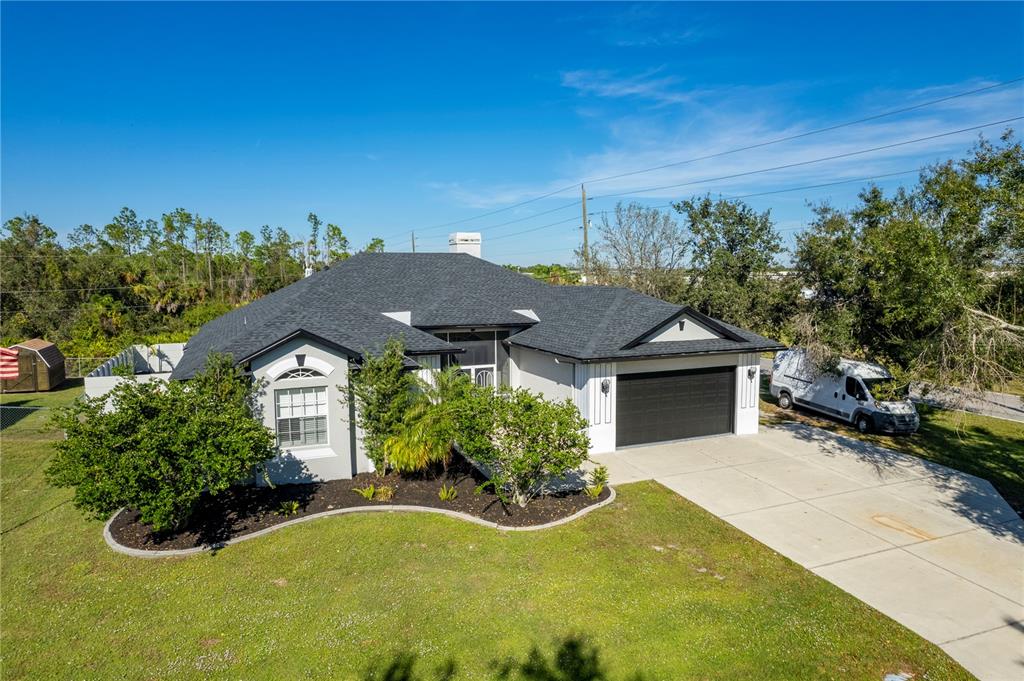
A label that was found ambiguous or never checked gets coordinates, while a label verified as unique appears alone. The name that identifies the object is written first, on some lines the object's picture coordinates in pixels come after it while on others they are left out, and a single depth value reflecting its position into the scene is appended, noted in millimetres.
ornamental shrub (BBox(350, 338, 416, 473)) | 11664
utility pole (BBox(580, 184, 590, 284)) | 30741
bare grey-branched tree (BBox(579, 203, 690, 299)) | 30594
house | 11852
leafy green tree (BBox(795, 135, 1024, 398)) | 9820
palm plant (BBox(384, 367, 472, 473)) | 11070
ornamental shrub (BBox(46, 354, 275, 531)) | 8312
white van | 16359
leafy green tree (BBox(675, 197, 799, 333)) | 22719
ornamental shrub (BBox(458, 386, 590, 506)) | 9898
